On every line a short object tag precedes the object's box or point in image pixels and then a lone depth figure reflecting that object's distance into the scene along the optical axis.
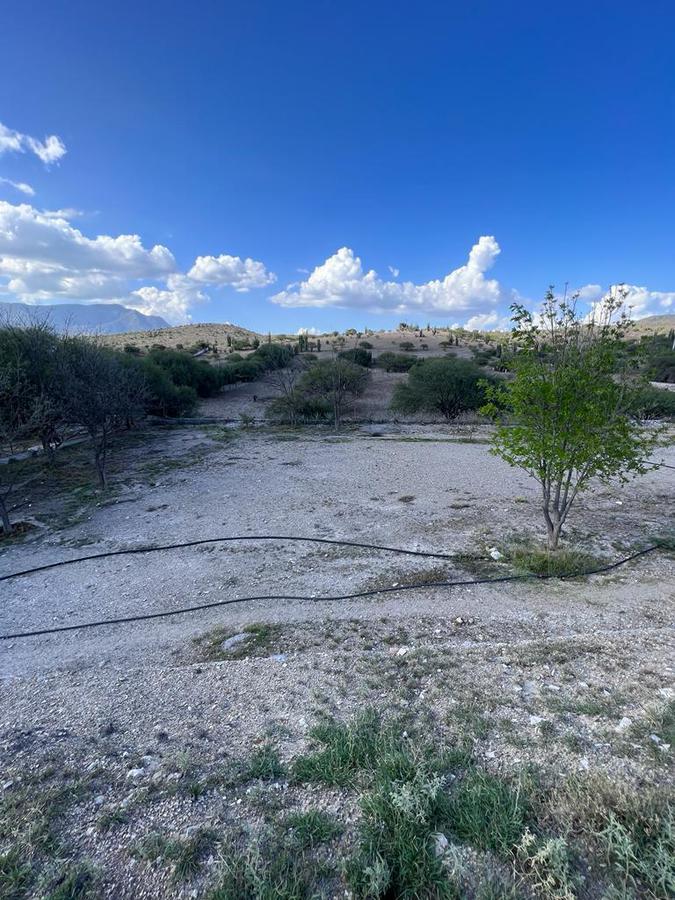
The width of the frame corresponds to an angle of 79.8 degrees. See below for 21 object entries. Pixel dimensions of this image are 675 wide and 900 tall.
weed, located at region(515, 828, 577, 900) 2.07
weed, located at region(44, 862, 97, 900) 2.16
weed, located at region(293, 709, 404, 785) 2.78
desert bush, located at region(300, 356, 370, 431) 22.69
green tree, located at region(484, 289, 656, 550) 6.05
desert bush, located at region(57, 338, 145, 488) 11.08
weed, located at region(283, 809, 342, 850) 2.38
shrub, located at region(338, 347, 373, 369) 35.87
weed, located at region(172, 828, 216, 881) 2.25
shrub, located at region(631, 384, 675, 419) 20.20
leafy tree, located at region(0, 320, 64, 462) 12.42
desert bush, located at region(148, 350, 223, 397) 26.59
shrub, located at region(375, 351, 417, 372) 35.78
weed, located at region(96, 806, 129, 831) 2.51
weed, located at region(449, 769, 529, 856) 2.31
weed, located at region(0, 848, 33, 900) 2.17
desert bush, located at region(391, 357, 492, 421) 22.36
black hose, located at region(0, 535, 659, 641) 5.08
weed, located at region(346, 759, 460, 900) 2.14
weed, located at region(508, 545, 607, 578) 5.98
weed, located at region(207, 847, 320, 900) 2.11
